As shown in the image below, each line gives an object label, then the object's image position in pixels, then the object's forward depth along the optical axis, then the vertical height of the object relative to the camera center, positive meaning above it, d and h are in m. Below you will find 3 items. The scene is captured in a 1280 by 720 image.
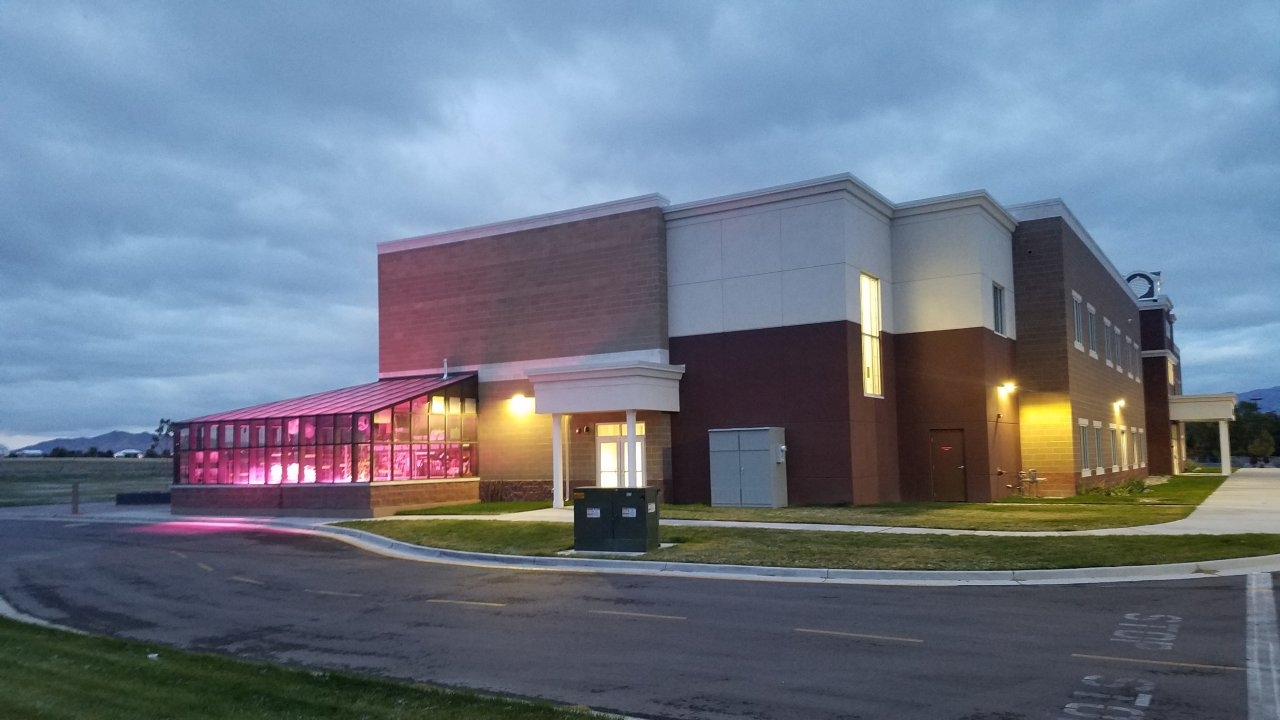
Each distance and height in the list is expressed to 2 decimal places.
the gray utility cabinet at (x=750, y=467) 27.39 -1.07
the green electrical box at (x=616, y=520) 18.66 -1.72
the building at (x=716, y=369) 28.23 +1.89
